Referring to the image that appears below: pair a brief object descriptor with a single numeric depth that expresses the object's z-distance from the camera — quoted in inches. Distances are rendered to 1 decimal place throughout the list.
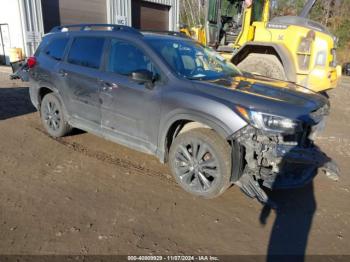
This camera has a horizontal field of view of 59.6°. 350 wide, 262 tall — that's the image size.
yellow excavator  260.8
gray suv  123.9
